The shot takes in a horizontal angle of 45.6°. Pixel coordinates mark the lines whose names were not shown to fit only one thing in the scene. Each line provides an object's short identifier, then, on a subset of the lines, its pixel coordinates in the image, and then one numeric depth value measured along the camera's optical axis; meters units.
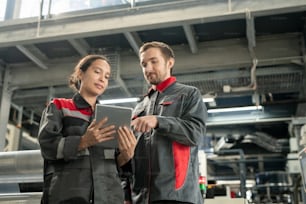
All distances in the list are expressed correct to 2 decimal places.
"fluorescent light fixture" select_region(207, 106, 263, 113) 5.47
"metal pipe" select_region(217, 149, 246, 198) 3.61
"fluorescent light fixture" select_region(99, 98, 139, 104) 4.84
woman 1.17
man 1.27
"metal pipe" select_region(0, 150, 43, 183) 2.09
